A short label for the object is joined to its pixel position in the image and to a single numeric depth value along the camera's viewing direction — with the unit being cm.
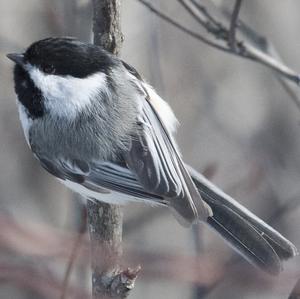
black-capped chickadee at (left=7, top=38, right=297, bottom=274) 241
